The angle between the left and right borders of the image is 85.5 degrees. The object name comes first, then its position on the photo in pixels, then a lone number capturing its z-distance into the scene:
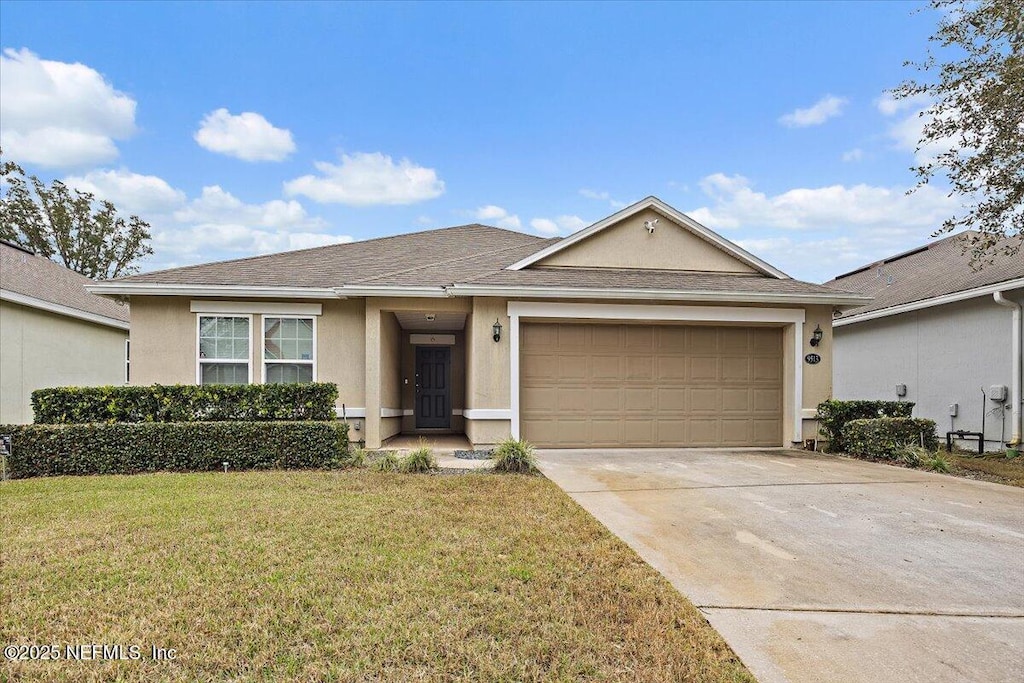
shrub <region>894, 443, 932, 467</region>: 8.47
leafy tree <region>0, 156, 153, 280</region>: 27.52
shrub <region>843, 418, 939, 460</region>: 9.01
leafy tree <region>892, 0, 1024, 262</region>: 8.01
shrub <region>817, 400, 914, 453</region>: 9.68
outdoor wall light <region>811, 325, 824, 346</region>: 10.26
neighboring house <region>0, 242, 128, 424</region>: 11.50
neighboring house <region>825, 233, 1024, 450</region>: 10.52
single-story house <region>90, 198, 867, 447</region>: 9.67
